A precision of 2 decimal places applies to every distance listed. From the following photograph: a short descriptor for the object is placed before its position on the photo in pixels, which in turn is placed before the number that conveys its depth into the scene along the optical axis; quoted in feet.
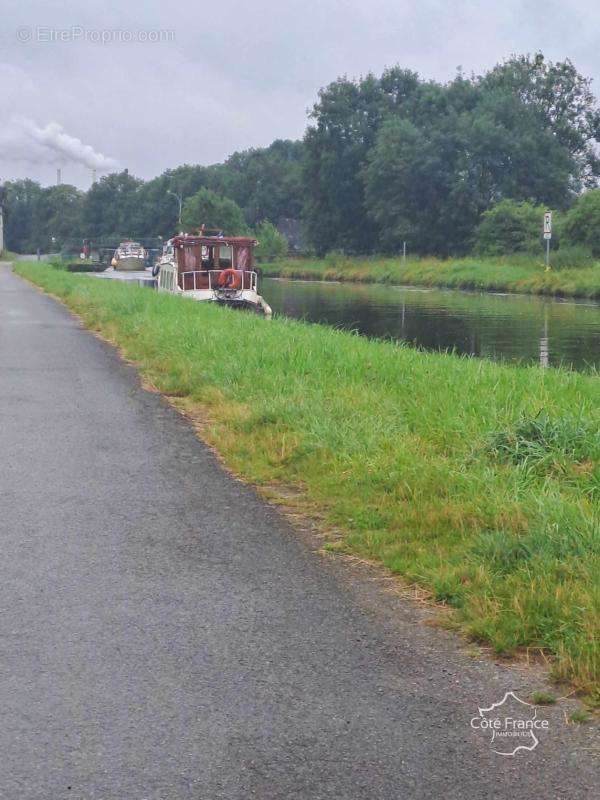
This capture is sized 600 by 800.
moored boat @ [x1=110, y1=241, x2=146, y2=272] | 261.03
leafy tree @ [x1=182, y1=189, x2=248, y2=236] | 325.36
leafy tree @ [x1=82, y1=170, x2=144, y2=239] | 526.16
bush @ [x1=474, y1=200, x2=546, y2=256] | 210.38
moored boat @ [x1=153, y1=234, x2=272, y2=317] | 107.65
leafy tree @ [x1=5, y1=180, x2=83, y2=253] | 570.46
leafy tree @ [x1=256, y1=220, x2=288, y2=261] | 323.16
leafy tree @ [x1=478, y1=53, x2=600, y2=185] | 281.33
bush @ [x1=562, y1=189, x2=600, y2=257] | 177.88
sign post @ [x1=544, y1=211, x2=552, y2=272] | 172.90
